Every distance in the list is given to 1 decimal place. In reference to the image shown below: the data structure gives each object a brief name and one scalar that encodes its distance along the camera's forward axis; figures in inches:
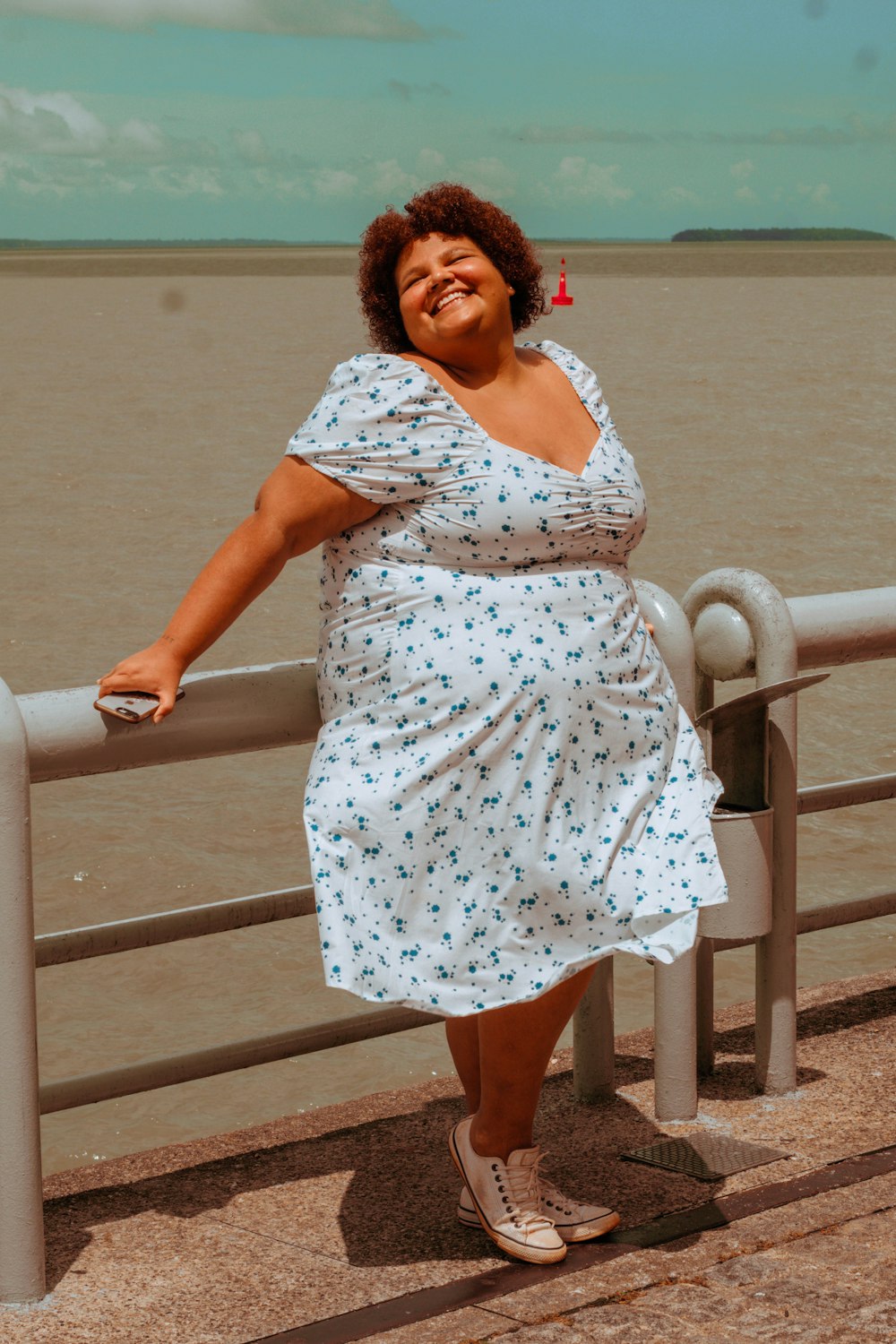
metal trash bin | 142.9
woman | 117.2
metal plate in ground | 135.7
